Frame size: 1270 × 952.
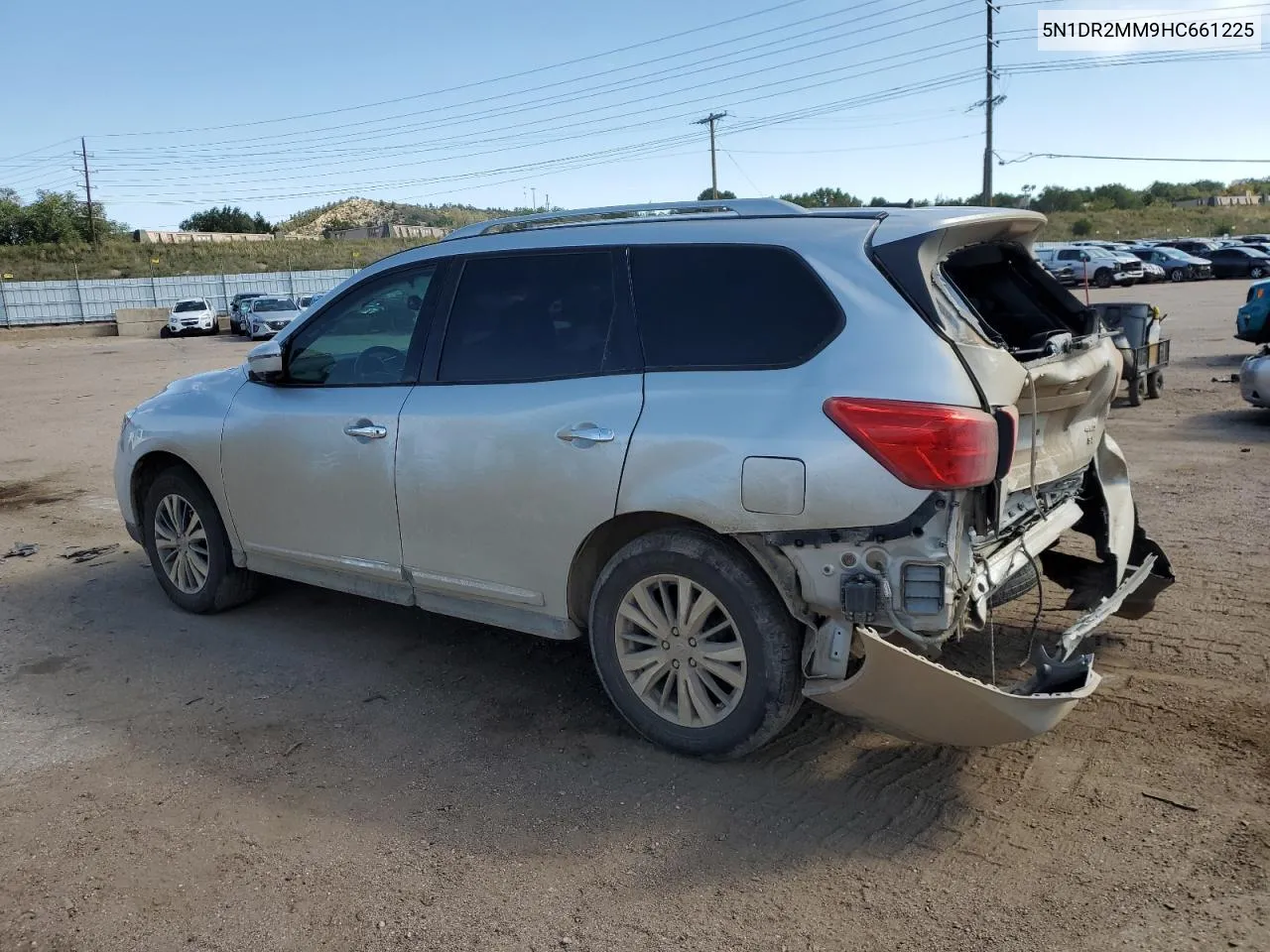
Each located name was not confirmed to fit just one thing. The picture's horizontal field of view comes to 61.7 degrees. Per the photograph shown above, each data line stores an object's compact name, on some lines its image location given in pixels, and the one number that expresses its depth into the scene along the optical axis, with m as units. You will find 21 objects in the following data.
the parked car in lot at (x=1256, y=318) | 13.61
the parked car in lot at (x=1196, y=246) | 44.88
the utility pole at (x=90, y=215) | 73.19
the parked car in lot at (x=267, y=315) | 34.72
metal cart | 11.51
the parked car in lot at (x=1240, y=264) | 41.56
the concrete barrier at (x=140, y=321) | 43.34
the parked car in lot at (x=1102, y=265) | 39.56
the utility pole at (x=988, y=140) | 47.00
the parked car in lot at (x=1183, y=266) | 42.03
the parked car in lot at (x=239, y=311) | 37.79
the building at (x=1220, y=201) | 90.25
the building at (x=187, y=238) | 73.26
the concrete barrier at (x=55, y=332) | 41.51
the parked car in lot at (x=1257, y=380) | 10.24
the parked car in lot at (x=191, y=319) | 40.16
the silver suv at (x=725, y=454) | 3.39
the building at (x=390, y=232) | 90.92
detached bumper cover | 3.29
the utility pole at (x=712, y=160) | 60.00
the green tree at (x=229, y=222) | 97.00
